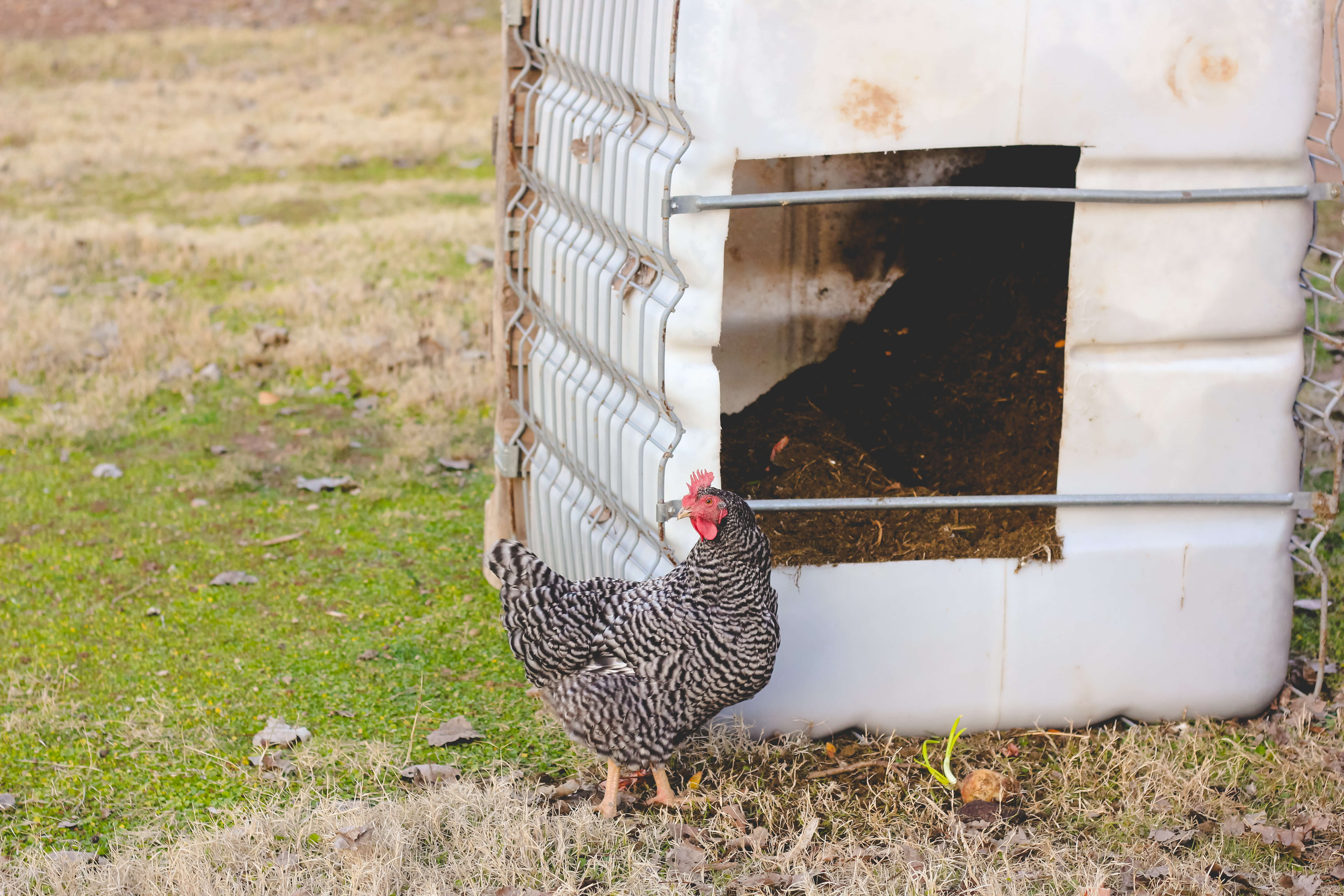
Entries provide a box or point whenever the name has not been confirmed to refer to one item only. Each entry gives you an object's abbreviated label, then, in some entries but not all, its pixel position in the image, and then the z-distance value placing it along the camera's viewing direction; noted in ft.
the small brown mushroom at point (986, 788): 24.84
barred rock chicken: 23.31
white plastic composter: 23.13
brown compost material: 27.14
